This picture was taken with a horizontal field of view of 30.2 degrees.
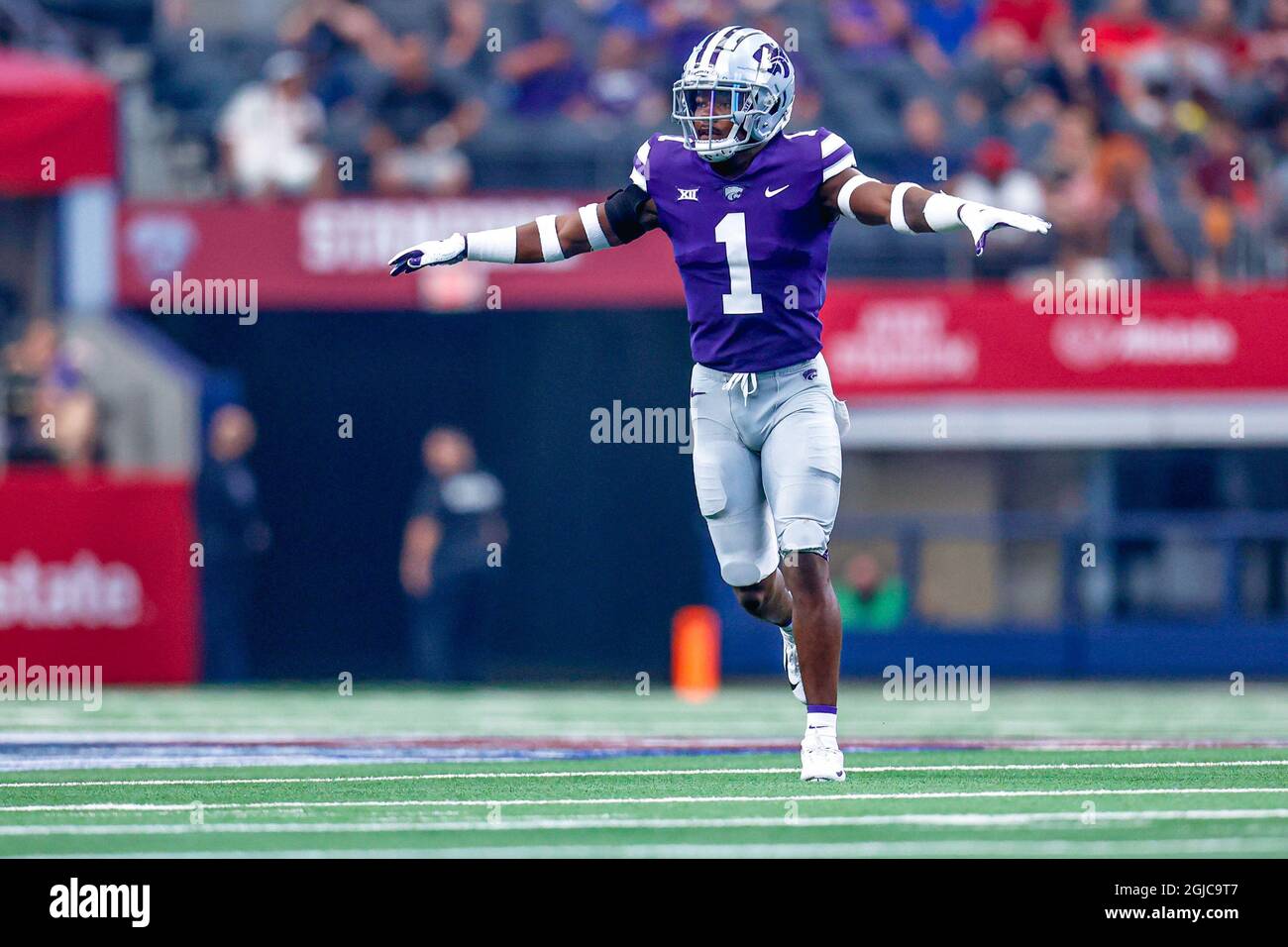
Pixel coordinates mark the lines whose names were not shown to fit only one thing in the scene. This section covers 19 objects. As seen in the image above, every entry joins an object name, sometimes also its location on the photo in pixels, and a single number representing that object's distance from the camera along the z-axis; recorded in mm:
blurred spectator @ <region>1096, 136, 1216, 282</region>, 16656
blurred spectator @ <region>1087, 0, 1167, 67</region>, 18359
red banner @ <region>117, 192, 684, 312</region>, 15938
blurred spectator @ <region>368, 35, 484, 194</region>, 16359
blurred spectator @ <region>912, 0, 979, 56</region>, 18906
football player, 7434
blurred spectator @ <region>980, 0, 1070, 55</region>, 18078
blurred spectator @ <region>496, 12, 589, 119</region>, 17312
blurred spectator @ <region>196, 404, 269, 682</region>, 15297
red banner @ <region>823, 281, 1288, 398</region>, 16391
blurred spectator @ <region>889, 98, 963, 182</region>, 16219
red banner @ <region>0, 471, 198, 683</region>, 14539
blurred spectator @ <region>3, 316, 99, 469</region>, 15312
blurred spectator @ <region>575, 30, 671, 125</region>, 16984
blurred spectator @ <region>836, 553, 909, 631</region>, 16516
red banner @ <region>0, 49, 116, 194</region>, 14578
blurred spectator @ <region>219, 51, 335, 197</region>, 16438
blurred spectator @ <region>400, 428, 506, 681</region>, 15688
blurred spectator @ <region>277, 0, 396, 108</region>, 17094
